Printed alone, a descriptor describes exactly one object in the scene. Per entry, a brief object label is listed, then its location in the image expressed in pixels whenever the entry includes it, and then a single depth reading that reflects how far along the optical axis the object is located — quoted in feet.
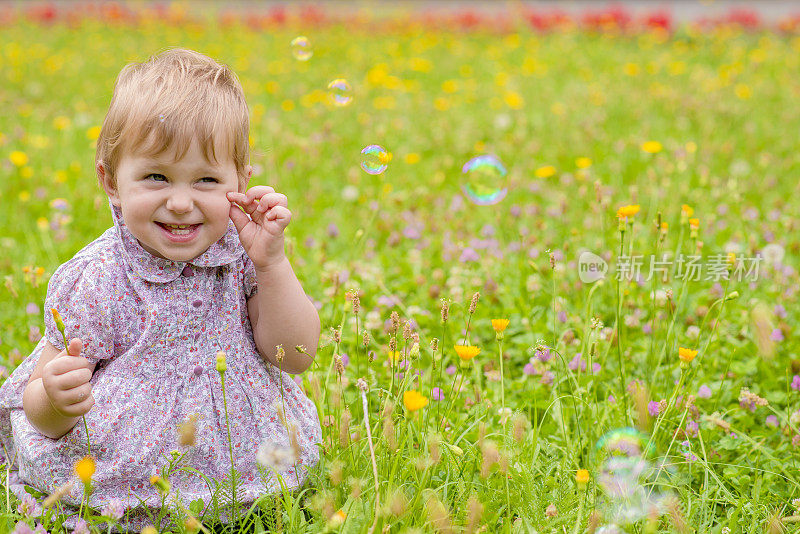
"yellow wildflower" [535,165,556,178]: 7.08
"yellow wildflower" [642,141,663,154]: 7.77
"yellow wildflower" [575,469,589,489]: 4.70
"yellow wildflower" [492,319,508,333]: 5.08
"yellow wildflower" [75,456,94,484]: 4.61
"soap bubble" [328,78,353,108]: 6.58
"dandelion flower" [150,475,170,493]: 4.60
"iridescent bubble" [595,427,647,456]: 5.19
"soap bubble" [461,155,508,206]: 7.35
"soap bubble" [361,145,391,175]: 6.19
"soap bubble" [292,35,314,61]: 6.89
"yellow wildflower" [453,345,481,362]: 4.91
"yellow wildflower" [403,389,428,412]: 4.72
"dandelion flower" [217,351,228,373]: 4.68
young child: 5.01
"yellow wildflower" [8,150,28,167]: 8.29
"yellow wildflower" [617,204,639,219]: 5.45
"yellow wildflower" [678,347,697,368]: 5.06
